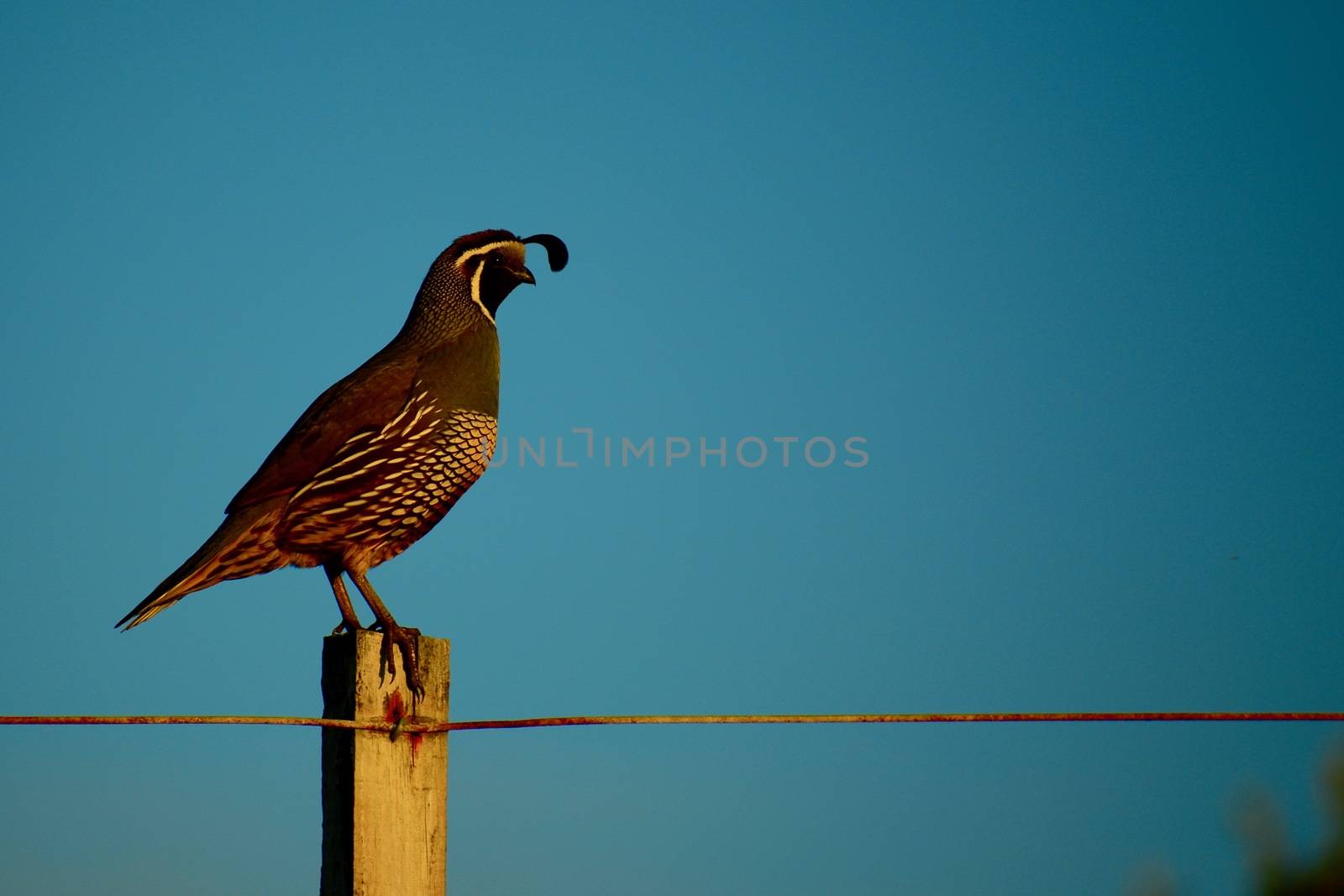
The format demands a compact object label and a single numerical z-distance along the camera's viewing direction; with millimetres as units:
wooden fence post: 8305
